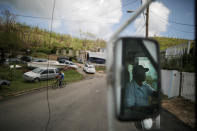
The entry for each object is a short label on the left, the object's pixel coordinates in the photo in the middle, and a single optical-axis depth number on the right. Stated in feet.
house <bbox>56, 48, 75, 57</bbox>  146.98
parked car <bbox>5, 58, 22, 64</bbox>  54.71
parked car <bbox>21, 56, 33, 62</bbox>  74.13
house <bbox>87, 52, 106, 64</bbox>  120.92
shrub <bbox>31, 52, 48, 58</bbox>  99.33
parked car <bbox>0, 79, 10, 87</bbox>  24.83
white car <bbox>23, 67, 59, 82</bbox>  33.55
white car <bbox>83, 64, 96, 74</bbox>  71.60
